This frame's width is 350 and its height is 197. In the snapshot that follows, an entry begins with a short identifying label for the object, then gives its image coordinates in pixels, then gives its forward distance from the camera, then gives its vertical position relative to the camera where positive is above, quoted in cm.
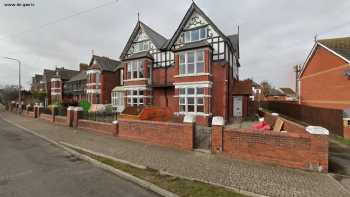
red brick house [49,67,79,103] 4063 +366
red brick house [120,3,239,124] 1516 +280
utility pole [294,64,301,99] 4057 +738
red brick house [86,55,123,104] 2831 +327
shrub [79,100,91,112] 2022 -42
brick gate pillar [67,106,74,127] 1472 -119
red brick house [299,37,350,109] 1648 +280
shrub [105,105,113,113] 2511 -95
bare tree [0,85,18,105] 4662 +169
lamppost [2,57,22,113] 2619 +393
